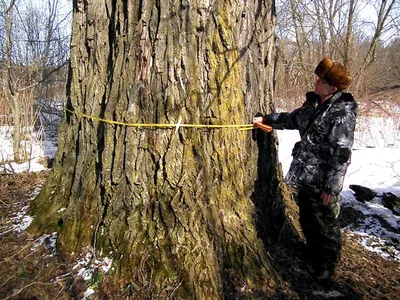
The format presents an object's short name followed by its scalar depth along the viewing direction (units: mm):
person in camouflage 2352
